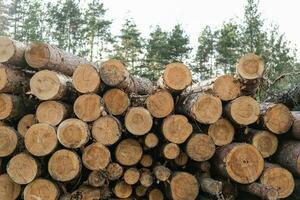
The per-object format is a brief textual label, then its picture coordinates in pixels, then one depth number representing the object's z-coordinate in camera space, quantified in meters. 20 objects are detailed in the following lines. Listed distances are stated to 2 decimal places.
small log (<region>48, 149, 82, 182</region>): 5.25
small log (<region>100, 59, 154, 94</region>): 5.55
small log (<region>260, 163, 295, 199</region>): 5.29
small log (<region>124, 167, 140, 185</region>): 5.50
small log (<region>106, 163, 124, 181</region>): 5.42
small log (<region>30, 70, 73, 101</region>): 5.45
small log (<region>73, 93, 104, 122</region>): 5.40
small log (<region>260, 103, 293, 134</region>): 5.53
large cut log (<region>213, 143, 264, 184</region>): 5.26
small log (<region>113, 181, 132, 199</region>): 5.62
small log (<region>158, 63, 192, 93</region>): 5.65
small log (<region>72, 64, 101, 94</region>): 5.45
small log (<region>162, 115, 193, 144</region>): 5.48
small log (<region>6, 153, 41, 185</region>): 5.28
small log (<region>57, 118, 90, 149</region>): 5.23
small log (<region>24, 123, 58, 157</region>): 5.27
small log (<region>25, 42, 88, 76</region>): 5.61
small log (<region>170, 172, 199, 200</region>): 5.52
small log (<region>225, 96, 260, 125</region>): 5.48
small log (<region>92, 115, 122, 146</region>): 5.38
